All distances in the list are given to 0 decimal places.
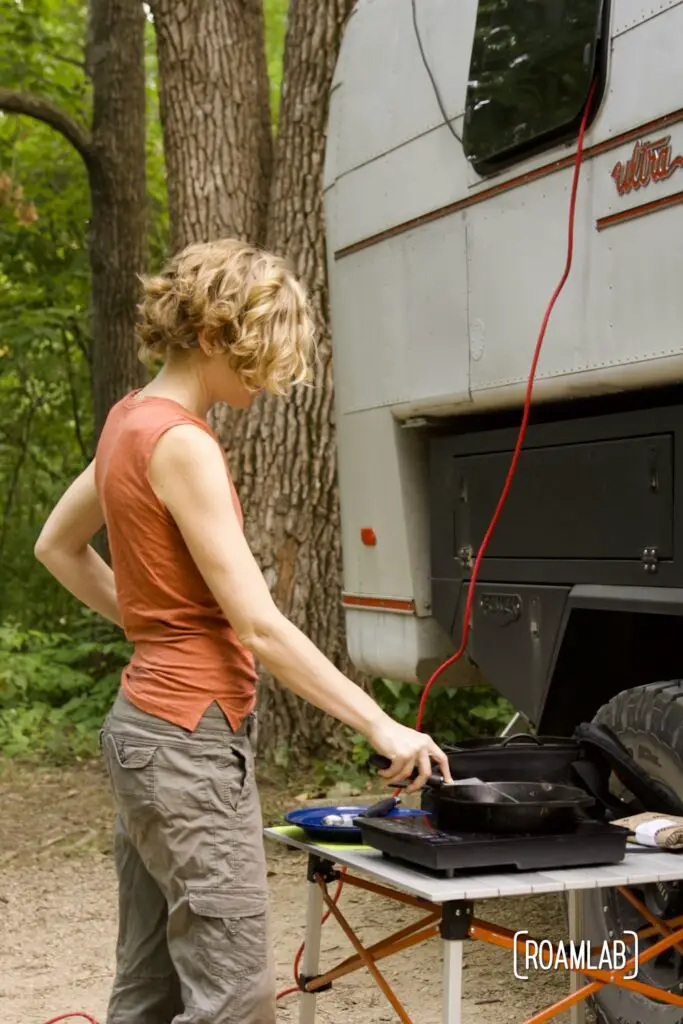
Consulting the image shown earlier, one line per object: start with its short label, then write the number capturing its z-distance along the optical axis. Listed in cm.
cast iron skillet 278
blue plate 315
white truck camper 366
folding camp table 261
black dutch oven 309
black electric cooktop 266
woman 277
